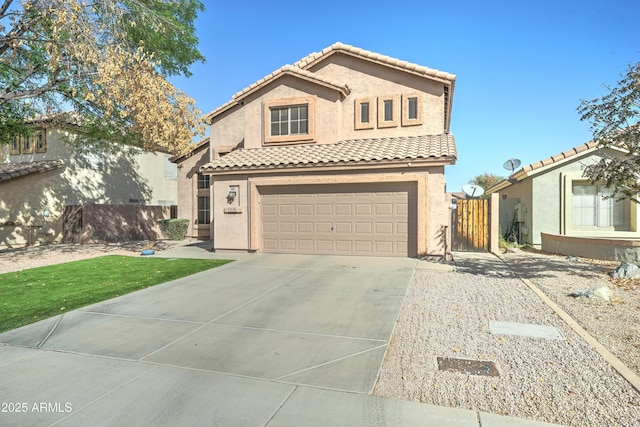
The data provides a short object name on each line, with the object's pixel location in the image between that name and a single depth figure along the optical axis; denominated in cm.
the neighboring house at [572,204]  1476
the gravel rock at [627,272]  894
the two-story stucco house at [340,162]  1204
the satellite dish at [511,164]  1821
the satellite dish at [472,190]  1716
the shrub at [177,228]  1961
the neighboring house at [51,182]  1783
